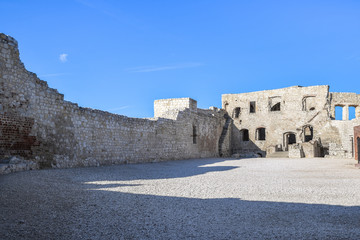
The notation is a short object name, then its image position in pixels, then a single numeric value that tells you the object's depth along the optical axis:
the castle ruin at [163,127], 8.88
